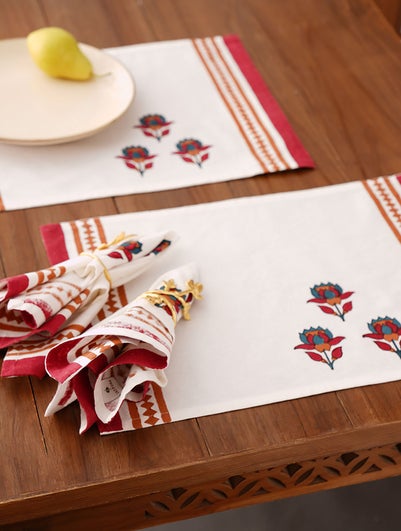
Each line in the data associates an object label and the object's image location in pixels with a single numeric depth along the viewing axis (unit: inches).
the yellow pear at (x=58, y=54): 58.9
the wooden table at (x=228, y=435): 37.7
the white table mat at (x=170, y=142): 53.9
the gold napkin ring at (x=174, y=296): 43.4
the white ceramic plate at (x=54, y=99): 56.1
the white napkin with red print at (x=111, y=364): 38.9
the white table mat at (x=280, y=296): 41.8
